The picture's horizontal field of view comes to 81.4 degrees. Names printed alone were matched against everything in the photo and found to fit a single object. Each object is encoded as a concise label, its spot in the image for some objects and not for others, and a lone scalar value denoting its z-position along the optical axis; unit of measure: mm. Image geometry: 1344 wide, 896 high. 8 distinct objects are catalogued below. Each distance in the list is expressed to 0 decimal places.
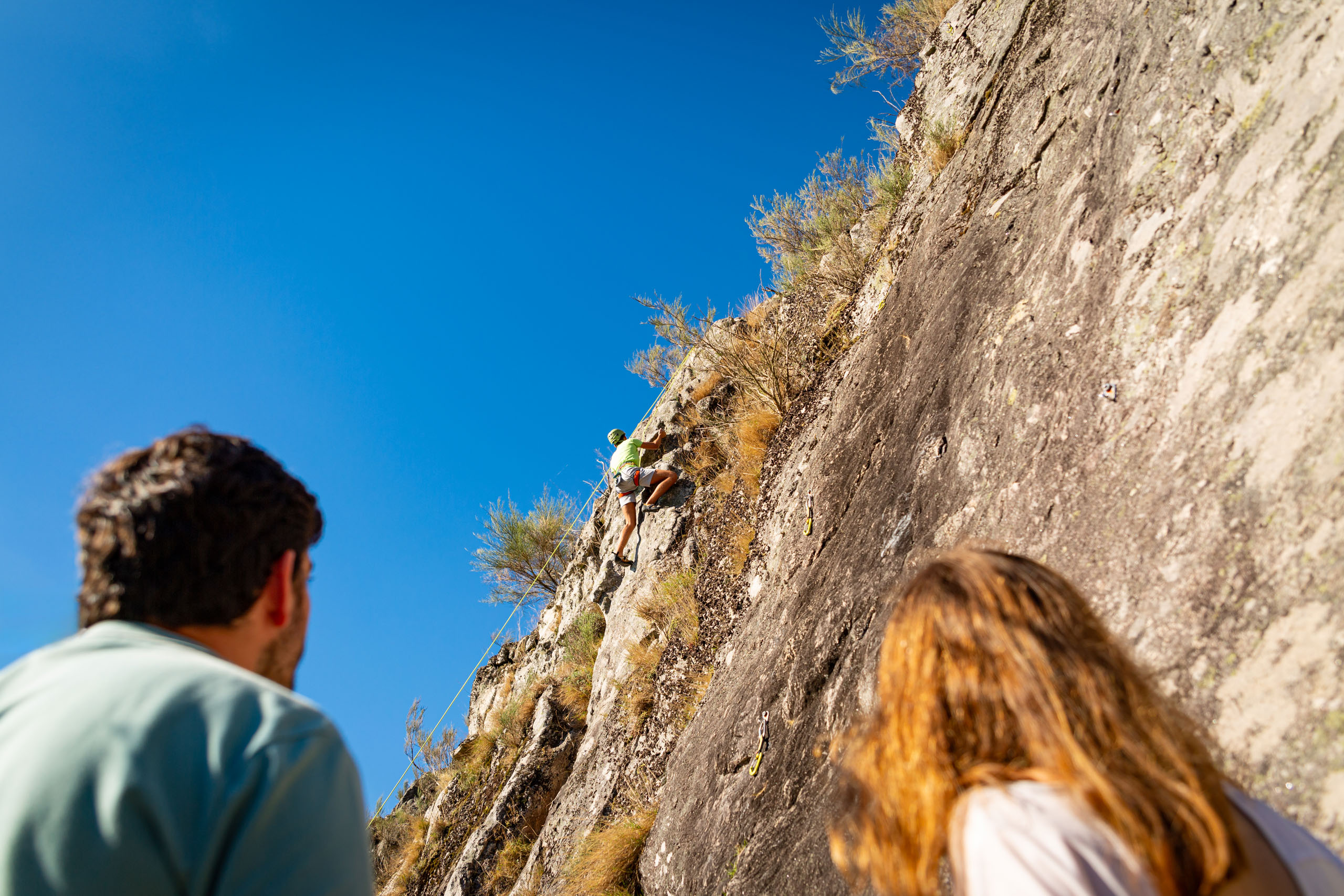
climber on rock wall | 10266
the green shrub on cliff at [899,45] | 10289
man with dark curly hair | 1011
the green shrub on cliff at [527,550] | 15734
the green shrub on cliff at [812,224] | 10305
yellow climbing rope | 13473
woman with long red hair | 1049
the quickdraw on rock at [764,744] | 4277
